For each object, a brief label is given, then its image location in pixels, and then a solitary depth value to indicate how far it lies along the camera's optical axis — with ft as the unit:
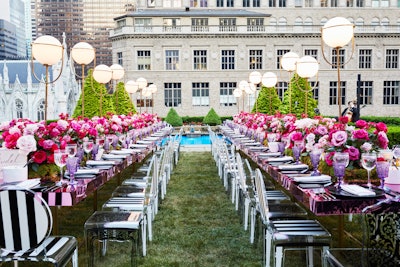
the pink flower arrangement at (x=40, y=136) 13.76
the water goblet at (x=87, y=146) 16.93
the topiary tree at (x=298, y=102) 69.78
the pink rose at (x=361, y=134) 13.71
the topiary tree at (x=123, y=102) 70.23
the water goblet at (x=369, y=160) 11.80
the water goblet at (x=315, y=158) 14.49
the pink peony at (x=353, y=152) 13.71
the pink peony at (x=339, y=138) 13.55
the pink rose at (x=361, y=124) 14.60
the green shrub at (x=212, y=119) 89.92
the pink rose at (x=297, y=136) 17.71
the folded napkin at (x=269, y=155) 21.22
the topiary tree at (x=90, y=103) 65.77
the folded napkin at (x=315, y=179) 13.43
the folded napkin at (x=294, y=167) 16.56
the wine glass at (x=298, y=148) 17.76
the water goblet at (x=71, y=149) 13.48
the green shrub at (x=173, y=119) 87.92
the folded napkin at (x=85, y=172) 15.20
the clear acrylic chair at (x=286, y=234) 11.53
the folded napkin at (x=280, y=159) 18.97
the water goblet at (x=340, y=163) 12.07
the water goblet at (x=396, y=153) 14.88
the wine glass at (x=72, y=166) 13.15
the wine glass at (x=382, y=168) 11.78
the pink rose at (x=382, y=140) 13.78
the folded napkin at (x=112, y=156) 20.48
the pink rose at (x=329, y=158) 14.19
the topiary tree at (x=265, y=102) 75.20
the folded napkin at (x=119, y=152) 22.16
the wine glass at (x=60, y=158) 12.96
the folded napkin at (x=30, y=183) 12.53
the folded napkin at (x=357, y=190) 11.14
